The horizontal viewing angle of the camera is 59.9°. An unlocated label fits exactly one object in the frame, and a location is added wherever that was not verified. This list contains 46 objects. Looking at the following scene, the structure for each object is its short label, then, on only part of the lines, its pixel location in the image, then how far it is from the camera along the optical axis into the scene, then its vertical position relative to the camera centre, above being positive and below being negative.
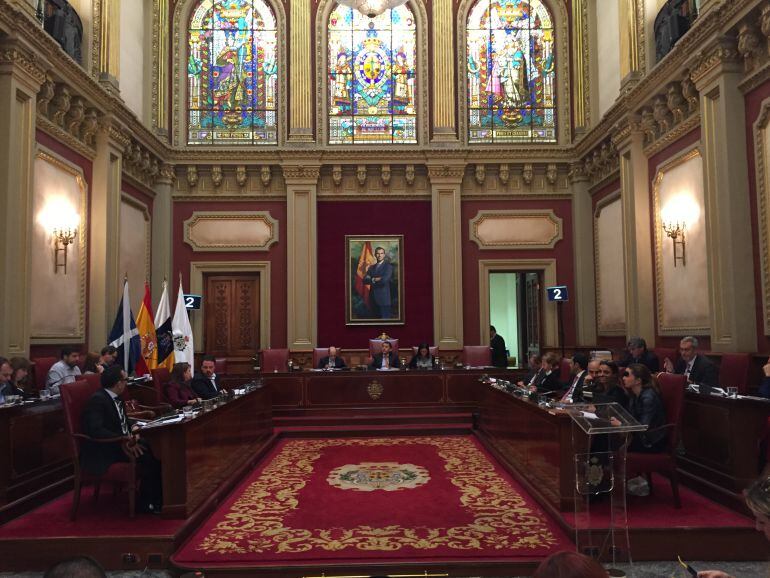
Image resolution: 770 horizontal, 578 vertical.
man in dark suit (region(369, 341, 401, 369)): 10.70 -0.62
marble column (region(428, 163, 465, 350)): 12.54 +1.26
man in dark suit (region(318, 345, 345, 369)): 10.81 -0.64
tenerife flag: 8.51 -0.14
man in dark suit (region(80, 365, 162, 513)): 4.99 -0.90
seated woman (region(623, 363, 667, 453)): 5.16 -0.71
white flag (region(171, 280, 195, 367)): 9.53 -0.09
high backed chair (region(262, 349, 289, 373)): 11.26 -0.62
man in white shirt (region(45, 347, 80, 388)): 7.34 -0.48
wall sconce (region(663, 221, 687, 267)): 8.59 +1.06
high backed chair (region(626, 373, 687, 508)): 5.06 -1.05
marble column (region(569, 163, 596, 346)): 12.55 +1.19
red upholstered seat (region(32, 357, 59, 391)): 7.51 -0.50
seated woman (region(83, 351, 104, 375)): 7.86 -0.46
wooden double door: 12.63 +0.17
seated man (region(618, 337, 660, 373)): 8.37 -0.48
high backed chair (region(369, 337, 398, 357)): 11.25 -0.41
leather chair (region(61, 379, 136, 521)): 4.91 -1.05
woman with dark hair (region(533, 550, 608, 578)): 1.28 -0.48
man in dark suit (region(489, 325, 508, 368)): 12.61 -0.59
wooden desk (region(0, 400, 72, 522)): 5.04 -1.06
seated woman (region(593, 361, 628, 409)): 5.38 -0.57
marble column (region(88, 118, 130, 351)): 9.36 +1.28
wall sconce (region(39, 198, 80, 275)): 8.22 +1.27
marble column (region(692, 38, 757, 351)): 7.16 +1.17
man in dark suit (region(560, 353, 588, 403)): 6.37 -0.62
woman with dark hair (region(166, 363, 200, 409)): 7.08 -0.68
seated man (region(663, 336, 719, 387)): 6.77 -0.51
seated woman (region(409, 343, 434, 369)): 10.84 -0.64
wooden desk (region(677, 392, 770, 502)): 5.09 -0.98
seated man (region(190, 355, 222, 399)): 7.82 -0.69
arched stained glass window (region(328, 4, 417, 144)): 13.16 +4.84
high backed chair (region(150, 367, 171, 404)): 7.26 -0.63
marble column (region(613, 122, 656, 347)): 9.57 +1.16
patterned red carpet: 4.35 -1.51
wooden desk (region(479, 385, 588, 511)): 5.10 -1.14
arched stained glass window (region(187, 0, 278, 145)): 13.08 +4.96
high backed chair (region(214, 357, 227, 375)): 10.96 -0.68
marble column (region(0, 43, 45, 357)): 7.04 +1.45
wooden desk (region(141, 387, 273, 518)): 4.89 -1.10
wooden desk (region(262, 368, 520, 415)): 9.90 -1.01
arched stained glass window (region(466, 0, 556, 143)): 13.18 +4.85
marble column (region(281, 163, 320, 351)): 12.45 +1.28
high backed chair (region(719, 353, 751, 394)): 6.80 -0.56
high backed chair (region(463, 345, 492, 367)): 11.52 -0.62
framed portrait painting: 12.73 +0.79
